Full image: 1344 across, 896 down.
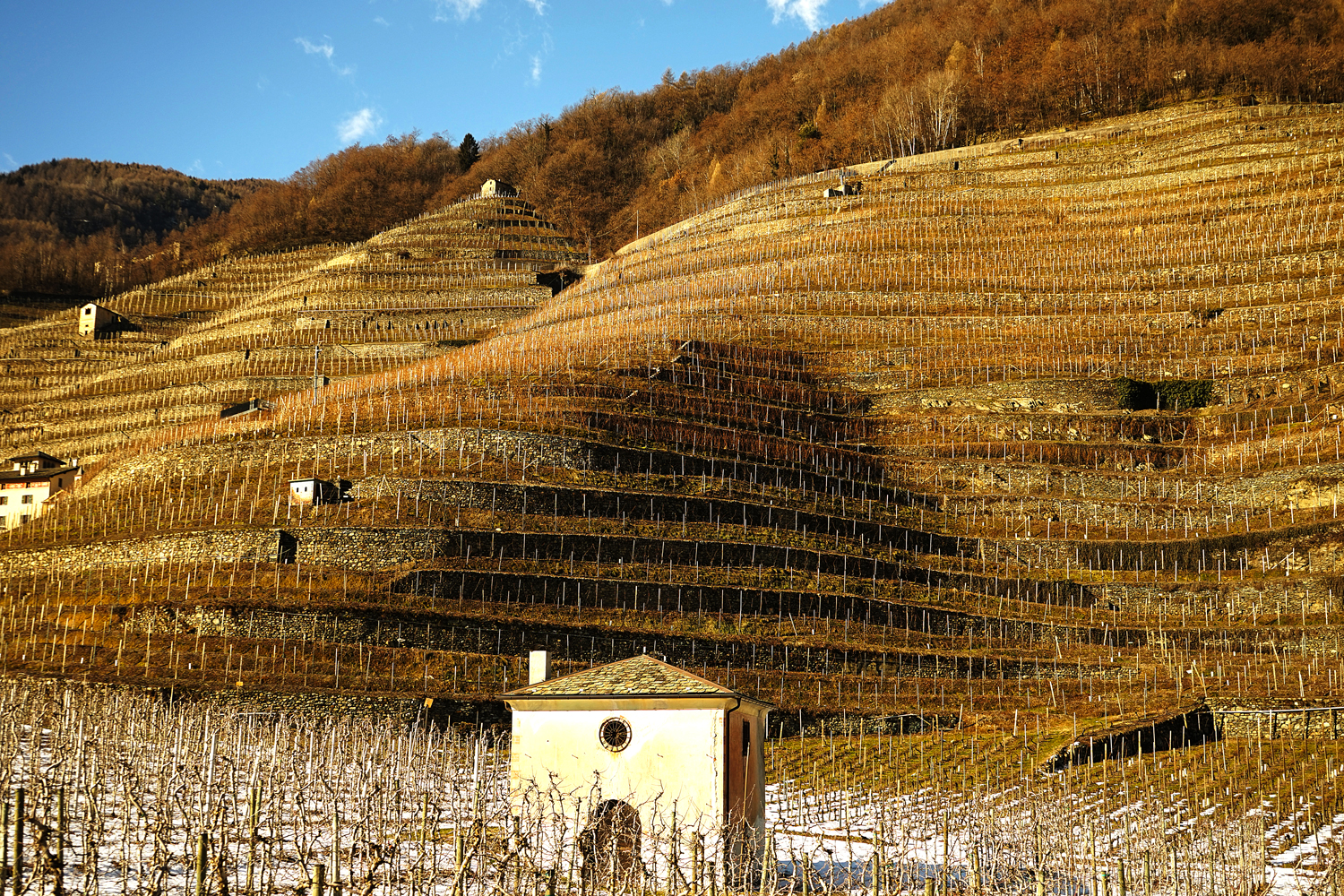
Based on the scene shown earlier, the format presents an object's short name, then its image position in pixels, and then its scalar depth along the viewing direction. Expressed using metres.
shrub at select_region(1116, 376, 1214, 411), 65.69
